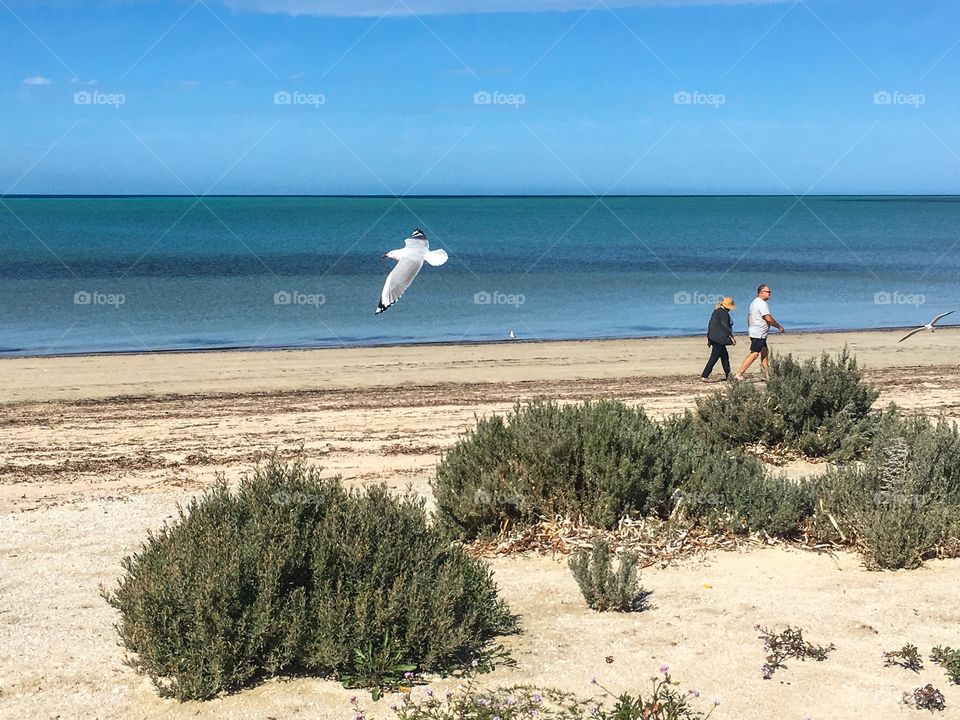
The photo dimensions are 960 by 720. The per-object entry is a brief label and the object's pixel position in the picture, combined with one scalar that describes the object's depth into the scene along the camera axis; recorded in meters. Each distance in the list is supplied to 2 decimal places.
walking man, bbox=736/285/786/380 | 16.62
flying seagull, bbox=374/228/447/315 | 9.34
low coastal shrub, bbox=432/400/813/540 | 7.55
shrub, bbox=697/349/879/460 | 10.05
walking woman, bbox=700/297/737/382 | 17.25
